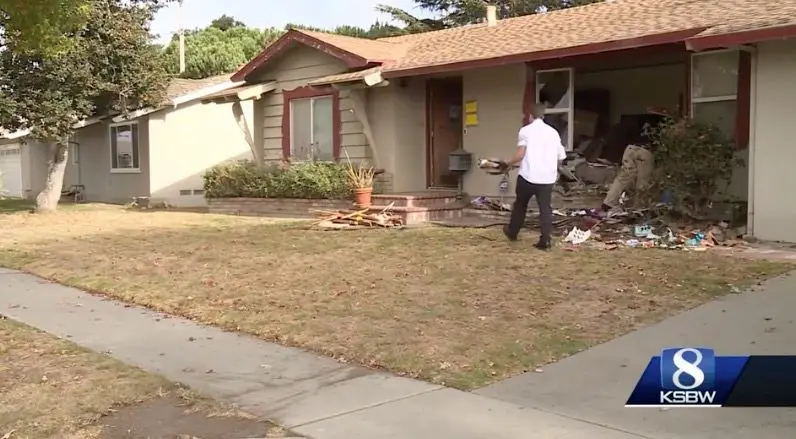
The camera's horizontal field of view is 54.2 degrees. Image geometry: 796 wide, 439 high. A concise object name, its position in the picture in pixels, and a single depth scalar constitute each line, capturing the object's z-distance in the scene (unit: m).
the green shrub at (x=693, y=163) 10.16
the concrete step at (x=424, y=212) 13.20
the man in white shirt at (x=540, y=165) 9.37
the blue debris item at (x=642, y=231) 10.27
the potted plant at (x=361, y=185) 14.07
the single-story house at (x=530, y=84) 9.98
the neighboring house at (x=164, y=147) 21.92
